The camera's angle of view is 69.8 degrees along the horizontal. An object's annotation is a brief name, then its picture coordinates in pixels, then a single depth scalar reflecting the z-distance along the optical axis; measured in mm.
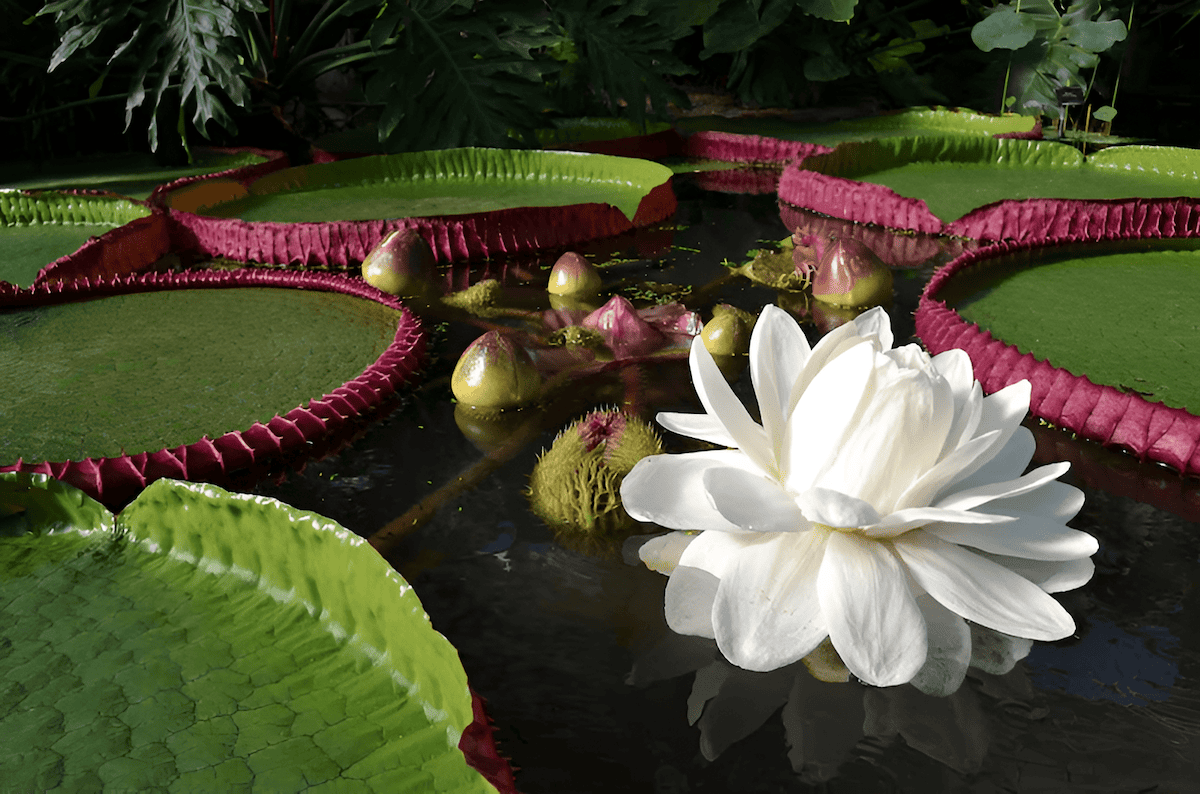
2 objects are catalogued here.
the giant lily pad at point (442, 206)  2527
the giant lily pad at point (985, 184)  2600
